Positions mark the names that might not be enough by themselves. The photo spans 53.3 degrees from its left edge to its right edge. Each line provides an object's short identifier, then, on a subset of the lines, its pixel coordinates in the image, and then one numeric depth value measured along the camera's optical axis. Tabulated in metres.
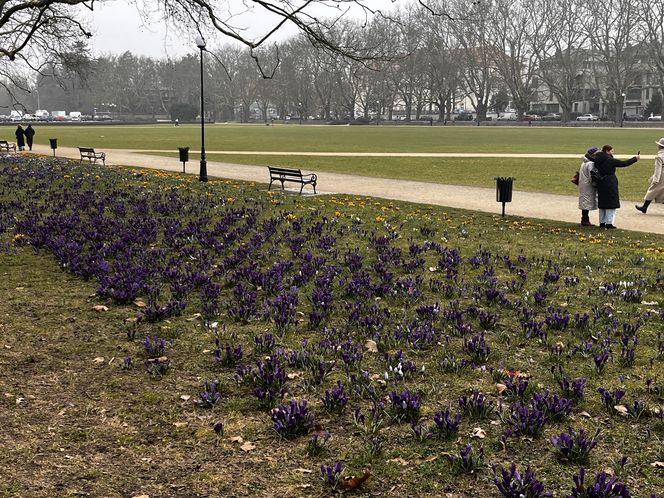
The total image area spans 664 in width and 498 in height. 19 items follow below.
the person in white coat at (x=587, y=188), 12.45
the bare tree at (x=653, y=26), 85.88
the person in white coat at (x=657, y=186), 14.15
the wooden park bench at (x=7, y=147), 32.81
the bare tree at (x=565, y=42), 94.25
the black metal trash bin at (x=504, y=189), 13.20
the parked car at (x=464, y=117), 119.50
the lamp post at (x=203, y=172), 19.88
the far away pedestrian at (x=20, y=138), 36.38
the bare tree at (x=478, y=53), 101.50
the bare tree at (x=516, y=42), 98.38
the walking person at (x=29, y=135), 37.43
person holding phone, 12.18
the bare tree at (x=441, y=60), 104.31
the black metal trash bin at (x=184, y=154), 22.39
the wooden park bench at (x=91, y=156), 25.05
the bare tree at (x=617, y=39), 88.44
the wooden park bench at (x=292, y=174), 16.72
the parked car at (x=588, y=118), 110.75
